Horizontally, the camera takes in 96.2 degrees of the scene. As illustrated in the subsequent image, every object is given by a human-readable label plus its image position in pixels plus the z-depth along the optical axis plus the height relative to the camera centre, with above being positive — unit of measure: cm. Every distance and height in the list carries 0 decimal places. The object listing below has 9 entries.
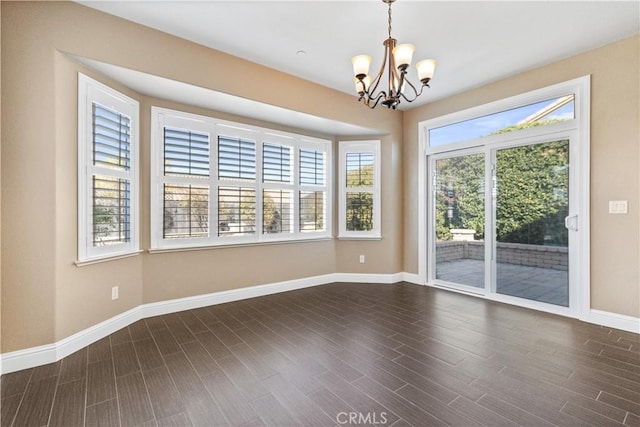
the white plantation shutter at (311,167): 458 +77
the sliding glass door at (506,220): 342 -7
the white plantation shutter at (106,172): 260 +41
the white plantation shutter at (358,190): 490 +42
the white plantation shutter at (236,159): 382 +76
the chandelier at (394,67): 222 +120
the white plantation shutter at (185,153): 345 +76
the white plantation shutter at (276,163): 420 +77
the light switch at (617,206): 293 +10
